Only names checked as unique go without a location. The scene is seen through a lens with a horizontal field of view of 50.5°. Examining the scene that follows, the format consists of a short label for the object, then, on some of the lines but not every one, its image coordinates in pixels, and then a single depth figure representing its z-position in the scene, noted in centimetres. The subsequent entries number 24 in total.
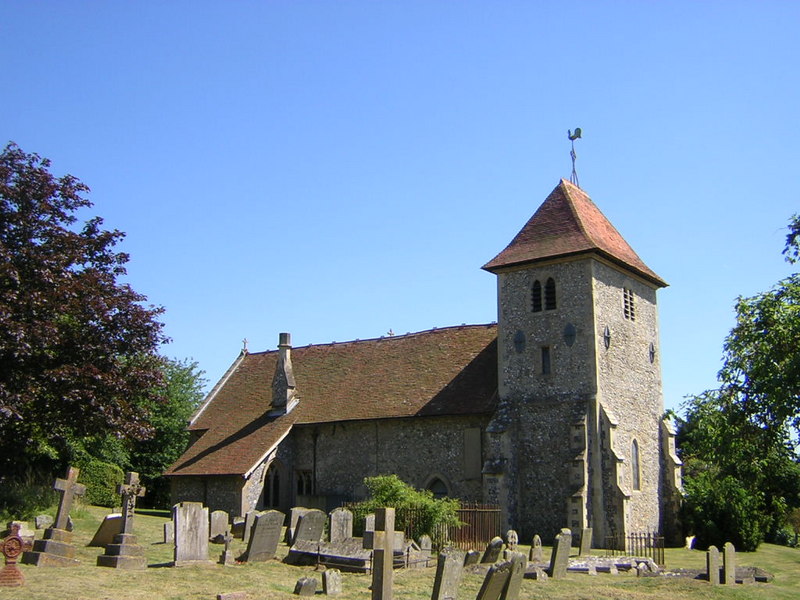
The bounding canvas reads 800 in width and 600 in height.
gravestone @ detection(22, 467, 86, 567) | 1716
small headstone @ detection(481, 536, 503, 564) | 2044
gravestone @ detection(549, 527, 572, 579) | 2006
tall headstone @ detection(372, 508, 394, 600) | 1363
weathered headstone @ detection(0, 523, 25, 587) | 1427
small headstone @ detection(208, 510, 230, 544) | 2486
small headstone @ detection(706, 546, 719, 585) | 2012
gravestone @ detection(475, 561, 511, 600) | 1357
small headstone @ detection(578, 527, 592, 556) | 2456
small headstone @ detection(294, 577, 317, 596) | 1549
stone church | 2905
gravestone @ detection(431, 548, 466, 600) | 1403
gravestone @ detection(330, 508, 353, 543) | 2208
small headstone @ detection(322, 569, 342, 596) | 1589
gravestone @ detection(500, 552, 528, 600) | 1387
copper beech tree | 2309
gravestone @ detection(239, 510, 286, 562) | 1977
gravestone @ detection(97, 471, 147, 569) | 1733
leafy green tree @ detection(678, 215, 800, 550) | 2155
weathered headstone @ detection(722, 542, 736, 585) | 2030
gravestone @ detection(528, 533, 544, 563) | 2211
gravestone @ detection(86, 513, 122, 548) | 2044
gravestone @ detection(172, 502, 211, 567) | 1820
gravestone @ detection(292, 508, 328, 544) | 2147
